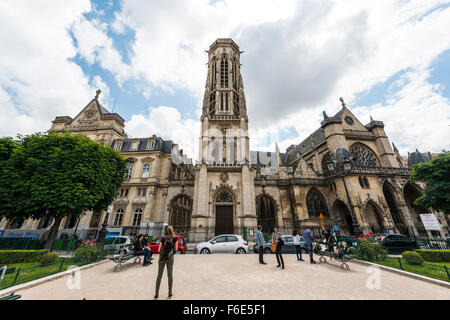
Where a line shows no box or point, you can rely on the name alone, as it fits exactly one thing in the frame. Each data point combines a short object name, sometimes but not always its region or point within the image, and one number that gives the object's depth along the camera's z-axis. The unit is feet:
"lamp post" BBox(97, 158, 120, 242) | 32.49
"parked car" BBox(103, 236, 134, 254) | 39.21
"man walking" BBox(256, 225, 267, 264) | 25.64
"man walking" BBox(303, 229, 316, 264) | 26.31
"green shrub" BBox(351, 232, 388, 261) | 26.76
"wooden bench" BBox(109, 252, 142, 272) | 23.49
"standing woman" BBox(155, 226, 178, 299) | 13.65
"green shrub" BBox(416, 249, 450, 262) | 28.19
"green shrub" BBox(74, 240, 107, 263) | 26.47
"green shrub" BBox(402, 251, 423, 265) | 23.36
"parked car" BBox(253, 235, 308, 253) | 39.32
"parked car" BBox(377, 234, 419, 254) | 38.24
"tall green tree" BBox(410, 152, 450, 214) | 44.73
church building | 64.39
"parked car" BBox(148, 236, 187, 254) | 39.15
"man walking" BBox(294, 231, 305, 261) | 28.71
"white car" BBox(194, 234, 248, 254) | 38.27
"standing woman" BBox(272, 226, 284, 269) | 23.63
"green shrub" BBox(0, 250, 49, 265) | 30.07
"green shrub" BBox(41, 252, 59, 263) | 25.87
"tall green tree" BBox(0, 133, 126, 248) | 40.09
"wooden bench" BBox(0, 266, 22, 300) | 9.67
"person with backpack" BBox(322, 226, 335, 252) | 32.08
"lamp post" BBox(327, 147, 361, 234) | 71.47
